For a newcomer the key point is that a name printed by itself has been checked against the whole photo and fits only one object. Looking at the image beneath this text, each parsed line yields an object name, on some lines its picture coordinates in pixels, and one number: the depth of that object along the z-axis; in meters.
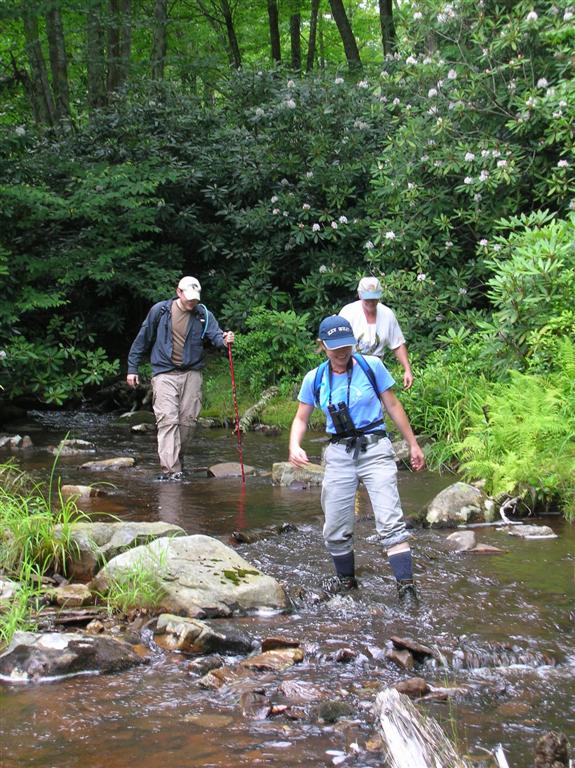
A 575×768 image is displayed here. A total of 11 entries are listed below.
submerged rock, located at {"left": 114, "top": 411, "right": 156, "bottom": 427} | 15.16
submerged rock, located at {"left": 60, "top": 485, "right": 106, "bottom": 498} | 9.22
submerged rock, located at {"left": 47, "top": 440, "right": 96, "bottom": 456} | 12.30
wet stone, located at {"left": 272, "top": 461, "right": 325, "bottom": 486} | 10.20
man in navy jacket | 10.22
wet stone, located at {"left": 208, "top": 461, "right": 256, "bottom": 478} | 10.69
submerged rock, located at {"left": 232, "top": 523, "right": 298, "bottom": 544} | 7.53
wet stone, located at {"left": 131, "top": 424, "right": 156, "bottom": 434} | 14.43
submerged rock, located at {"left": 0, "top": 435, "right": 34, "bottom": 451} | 12.81
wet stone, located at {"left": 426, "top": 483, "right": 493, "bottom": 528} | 8.14
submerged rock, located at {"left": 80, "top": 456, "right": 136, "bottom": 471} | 11.12
